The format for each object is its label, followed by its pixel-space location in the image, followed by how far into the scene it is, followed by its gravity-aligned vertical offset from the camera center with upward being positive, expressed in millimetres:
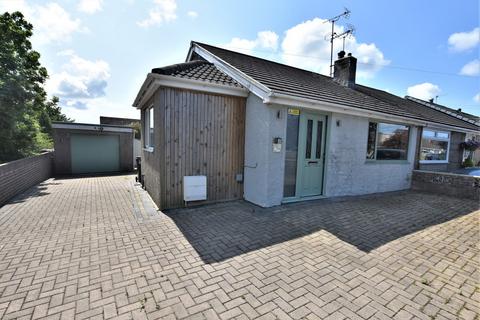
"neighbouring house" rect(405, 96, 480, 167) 12884 +959
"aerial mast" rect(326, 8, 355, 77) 12000 +6831
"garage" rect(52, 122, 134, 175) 12086 -606
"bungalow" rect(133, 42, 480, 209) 5641 +255
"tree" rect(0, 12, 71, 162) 9516 +1899
